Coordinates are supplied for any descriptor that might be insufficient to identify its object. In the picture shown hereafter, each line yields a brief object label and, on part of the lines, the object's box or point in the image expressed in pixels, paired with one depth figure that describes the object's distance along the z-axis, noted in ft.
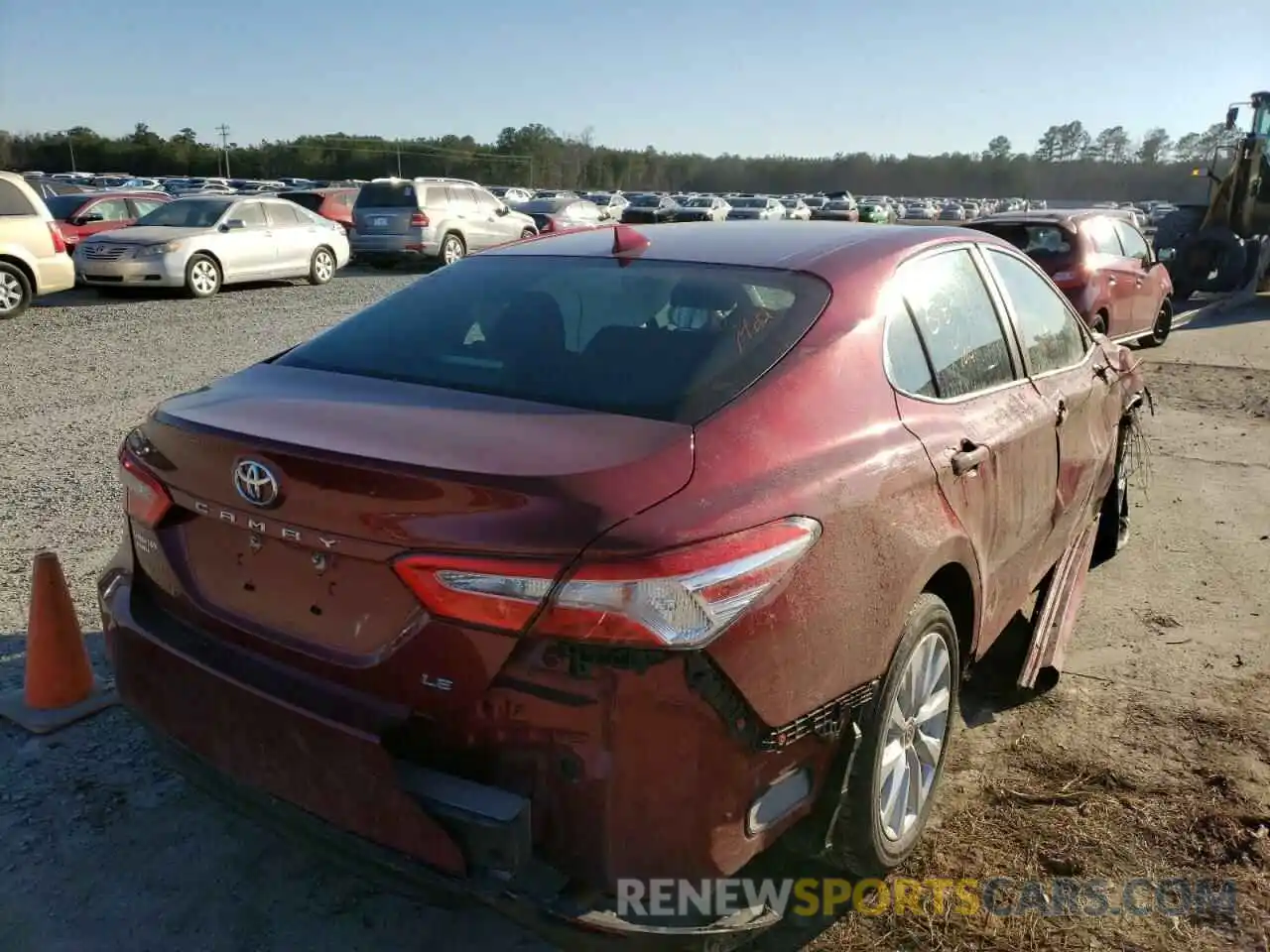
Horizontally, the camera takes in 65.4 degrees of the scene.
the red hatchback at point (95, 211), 55.57
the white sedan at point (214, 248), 47.75
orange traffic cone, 10.88
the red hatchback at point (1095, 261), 33.06
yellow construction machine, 58.70
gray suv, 64.34
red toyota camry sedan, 6.21
